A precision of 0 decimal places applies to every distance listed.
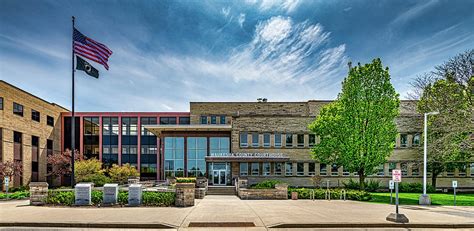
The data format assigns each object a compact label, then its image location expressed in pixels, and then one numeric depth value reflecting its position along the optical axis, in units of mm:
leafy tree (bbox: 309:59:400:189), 29641
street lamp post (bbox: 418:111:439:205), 21922
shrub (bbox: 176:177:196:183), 29842
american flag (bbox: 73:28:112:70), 22141
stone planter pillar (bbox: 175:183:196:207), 18297
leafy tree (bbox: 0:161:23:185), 32500
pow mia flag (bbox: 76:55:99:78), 22297
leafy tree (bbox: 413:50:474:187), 25000
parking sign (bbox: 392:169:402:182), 14055
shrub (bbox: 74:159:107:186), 36131
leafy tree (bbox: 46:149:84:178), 43000
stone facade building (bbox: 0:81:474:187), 37531
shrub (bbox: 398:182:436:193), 34156
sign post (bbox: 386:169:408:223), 13508
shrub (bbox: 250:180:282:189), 26359
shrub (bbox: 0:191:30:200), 24772
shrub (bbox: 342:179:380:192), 33250
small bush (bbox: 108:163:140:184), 39156
